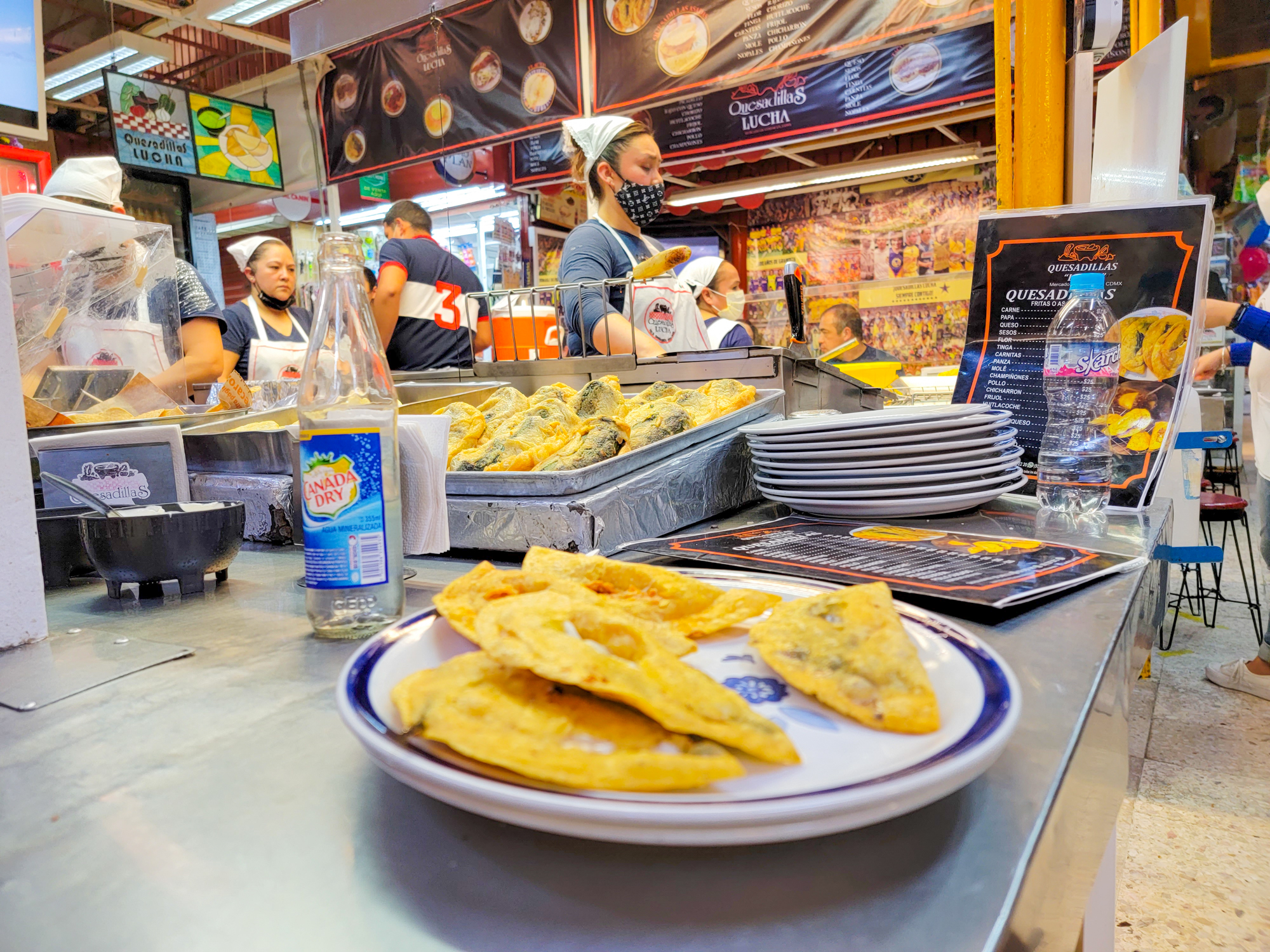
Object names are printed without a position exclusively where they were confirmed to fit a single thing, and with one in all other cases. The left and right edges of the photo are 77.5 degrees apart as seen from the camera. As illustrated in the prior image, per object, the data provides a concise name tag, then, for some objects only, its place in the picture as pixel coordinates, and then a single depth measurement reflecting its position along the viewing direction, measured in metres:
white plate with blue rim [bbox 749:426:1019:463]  1.32
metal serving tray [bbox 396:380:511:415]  1.83
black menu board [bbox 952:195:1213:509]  1.49
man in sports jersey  3.74
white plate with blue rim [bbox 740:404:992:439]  1.31
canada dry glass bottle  0.78
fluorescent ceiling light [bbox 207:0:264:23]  5.41
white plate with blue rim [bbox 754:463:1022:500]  1.33
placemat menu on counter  0.88
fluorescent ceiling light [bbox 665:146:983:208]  7.20
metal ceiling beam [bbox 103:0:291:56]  5.85
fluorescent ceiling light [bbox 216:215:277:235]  8.35
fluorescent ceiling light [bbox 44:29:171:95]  6.38
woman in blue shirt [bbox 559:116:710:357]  2.69
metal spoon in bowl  1.05
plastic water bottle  1.42
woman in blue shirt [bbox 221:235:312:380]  4.07
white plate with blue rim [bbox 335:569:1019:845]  0.38
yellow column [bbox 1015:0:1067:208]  1.99
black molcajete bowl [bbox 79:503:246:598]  1.03
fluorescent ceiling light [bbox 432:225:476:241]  7.99
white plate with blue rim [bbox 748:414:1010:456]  1.31
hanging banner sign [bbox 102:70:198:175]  5.93
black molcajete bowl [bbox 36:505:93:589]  1.18
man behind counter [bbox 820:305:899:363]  6.82
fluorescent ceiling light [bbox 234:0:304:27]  5.44
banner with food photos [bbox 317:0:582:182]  4.90
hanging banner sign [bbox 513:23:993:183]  4.35
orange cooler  3.89
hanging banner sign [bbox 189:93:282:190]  6.43
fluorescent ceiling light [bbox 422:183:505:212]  7.59
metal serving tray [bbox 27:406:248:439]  1.41
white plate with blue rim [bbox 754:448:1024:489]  1.33
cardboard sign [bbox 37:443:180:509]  1.23
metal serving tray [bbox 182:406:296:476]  1.40
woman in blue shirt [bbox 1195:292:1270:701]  3.12
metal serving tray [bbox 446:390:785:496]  1.14
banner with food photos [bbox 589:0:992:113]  3.85
